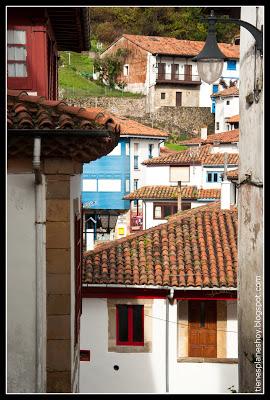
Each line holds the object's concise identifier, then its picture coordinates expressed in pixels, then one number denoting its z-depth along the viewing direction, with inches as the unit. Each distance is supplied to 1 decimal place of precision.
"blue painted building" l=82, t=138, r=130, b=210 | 2041.1
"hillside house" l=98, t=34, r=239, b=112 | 2866.6
